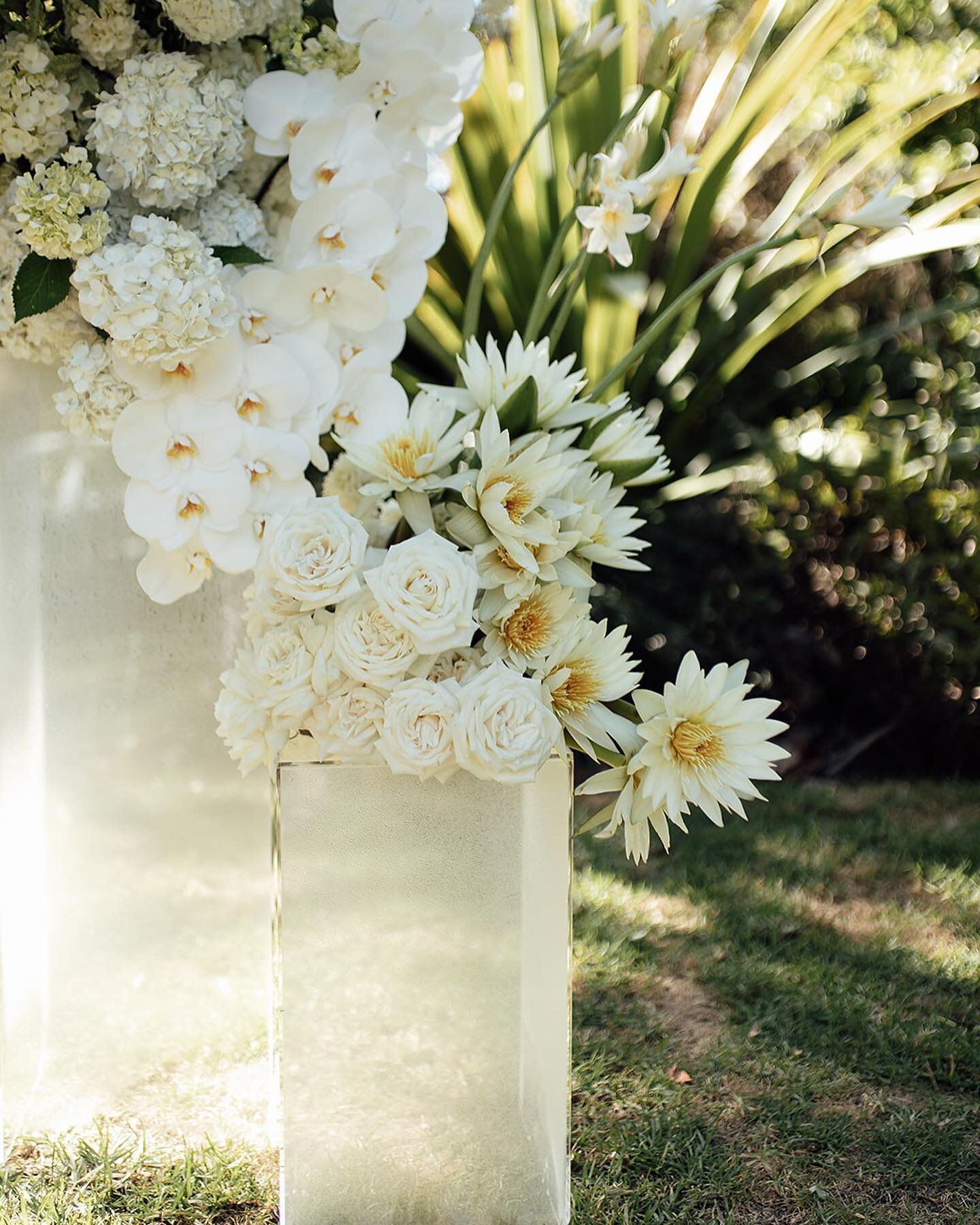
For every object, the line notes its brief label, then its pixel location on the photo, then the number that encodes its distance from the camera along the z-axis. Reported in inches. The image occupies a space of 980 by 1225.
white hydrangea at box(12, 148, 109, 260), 42.9
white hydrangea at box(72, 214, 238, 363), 42.3
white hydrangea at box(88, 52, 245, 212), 43.6
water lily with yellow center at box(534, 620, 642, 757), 42.8
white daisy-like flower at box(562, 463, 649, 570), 45.4
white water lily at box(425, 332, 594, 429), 45.9
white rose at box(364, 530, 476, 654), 39.7
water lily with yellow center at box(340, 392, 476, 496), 44.7
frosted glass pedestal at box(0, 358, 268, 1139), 53.9
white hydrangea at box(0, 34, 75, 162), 43.8
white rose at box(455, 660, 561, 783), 38.7
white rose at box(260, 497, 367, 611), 41.0
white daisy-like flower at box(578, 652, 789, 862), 41.6
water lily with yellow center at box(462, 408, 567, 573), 42.5
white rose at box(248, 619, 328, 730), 41.8
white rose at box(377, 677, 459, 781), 39.5
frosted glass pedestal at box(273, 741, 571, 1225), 44.4
